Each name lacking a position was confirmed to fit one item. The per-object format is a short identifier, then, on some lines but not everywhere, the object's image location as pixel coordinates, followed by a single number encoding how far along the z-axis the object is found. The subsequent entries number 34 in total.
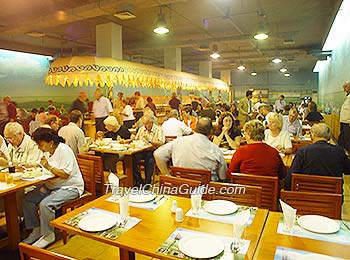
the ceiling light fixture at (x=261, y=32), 6.39
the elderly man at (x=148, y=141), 5.17
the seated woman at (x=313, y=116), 8.44
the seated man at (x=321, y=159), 2.94
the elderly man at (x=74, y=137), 4.54
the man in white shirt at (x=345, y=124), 6.46
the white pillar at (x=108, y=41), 7.86
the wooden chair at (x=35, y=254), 1.39
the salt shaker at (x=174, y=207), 2.16
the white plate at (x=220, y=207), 2.12
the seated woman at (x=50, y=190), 3.04
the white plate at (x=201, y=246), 1.60
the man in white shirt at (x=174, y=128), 5.98
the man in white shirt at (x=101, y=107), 7.30
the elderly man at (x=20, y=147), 3.54
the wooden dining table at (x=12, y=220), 3.15
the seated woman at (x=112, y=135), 4.99
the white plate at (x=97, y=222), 1.91
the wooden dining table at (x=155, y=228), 1.71
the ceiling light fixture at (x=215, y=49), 10.33
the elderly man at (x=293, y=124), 5.88
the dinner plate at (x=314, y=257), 1.54
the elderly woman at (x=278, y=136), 4.18
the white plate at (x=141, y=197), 2.36
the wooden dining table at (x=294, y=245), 1.61
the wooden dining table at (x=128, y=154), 4.59
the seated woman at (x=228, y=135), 4.58
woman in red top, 2.94
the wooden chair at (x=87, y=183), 3.31
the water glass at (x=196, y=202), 2.12
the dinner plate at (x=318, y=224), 1.85
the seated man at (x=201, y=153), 3.18
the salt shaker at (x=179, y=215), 2.03
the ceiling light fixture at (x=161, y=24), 5.76
